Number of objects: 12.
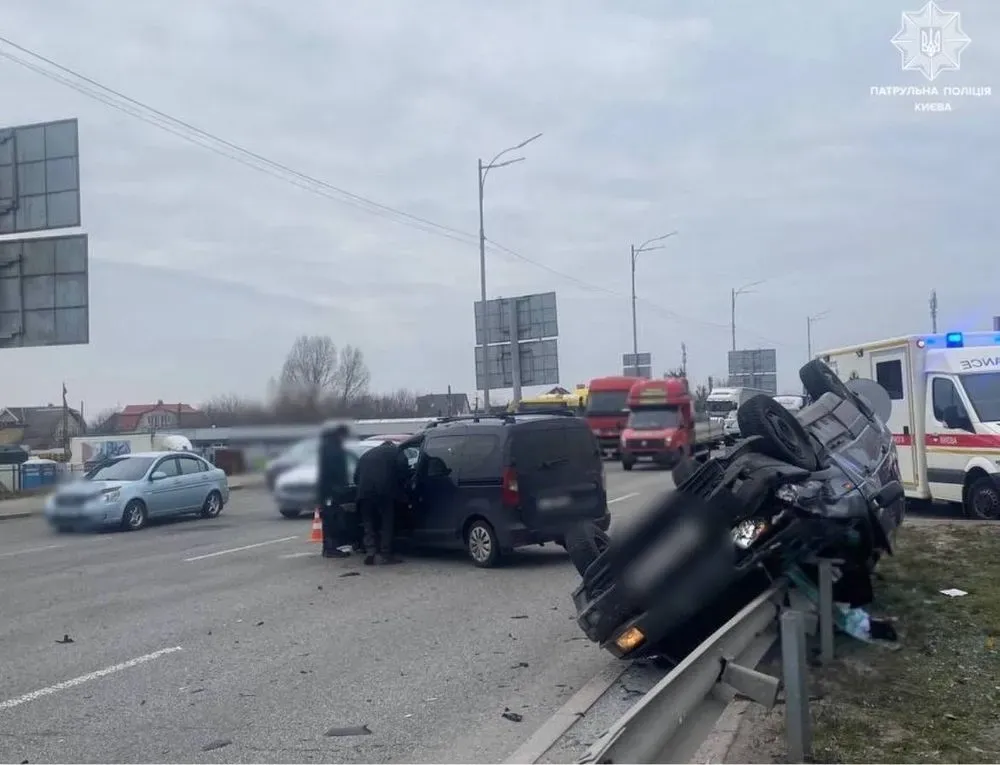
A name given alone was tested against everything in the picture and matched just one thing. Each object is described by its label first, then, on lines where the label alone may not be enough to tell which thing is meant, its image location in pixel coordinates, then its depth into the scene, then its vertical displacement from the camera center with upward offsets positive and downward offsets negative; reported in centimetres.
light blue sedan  1332 -129
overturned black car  662 -99
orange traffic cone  1376 -179
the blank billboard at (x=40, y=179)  2489 +600
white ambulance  1439 -33
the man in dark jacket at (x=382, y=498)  1145 -111
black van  1208 -97
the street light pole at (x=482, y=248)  3269 +526
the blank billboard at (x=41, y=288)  2431 +321
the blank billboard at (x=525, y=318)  2136 +192
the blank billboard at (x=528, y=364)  2117 +86
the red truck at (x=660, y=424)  1720 -44
